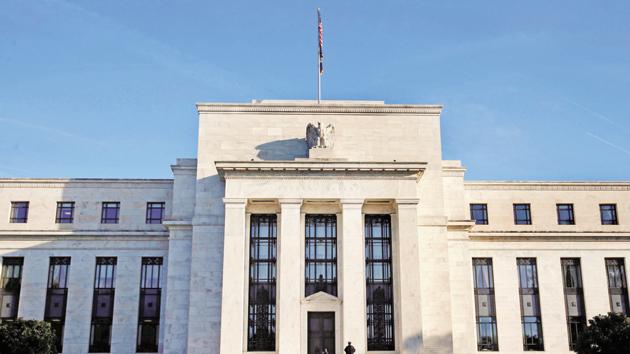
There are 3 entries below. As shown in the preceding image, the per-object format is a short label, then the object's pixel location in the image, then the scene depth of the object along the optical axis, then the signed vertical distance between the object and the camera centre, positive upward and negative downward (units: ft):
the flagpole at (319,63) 164.35 +63.77
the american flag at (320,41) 164.04 +68.54
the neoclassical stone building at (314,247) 148.56 +22.00
